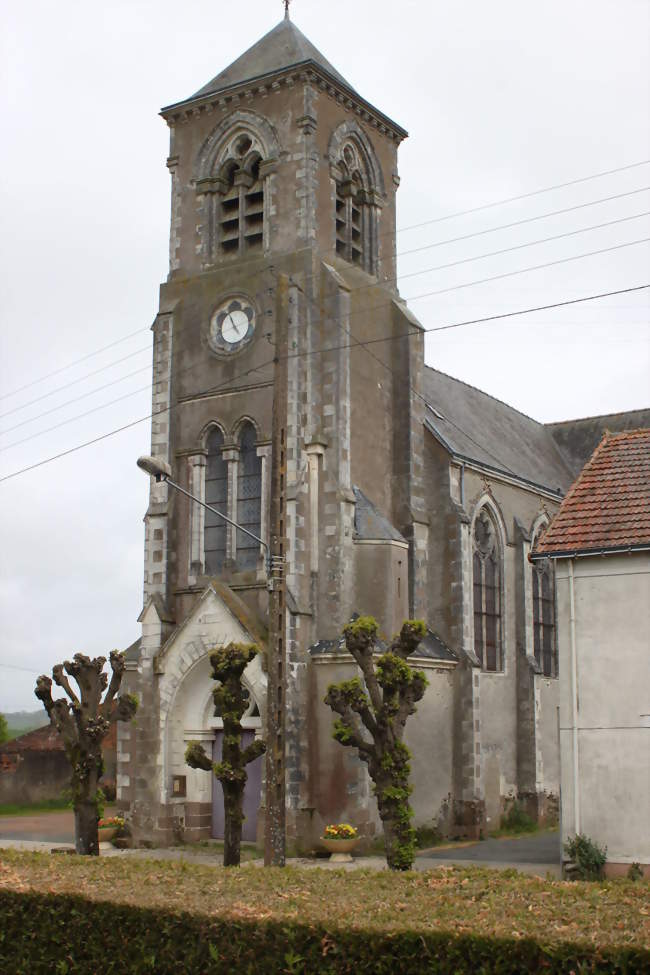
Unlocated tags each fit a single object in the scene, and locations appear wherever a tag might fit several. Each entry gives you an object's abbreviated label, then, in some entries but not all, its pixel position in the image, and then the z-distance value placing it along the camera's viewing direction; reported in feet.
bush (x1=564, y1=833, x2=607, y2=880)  61.36
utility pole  57.11
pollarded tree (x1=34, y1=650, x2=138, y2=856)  70.13
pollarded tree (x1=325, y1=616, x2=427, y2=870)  60.54
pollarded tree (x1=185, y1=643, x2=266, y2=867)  61.21
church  85.97
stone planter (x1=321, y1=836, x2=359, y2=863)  77.51
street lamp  60.08
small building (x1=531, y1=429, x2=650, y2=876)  62.49
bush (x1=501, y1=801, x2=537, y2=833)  98.02
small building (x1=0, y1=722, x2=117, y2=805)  131.13
